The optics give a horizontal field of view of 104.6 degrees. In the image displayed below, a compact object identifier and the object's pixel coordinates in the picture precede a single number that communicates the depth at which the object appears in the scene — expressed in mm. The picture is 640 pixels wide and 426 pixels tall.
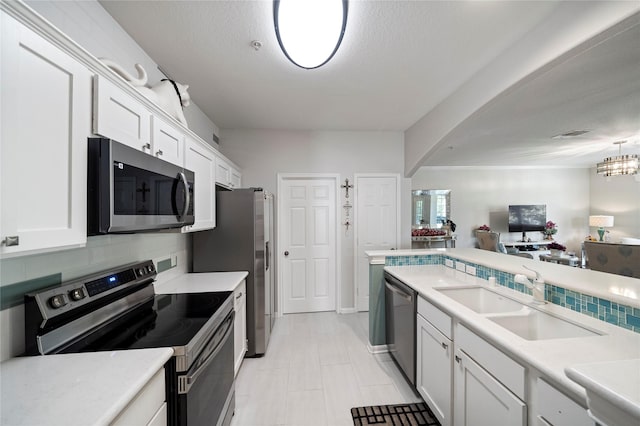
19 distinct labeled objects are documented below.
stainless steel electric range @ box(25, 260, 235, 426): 1058
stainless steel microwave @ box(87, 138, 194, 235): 1003
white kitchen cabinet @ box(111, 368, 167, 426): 821
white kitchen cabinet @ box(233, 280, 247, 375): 2178
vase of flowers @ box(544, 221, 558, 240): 6398
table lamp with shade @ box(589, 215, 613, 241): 5957
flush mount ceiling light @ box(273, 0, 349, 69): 1264
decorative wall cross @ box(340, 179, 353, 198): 3789
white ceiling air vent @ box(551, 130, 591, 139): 3575
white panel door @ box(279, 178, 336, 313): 3762
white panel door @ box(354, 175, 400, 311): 3812
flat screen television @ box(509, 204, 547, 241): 6281
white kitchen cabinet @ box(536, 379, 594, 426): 818
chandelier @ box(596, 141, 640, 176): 3924
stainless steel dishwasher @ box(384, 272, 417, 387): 2020
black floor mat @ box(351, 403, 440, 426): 1762
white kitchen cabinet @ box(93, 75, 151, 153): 1048
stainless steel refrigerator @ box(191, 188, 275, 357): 2562
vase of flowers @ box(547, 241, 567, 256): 5832
